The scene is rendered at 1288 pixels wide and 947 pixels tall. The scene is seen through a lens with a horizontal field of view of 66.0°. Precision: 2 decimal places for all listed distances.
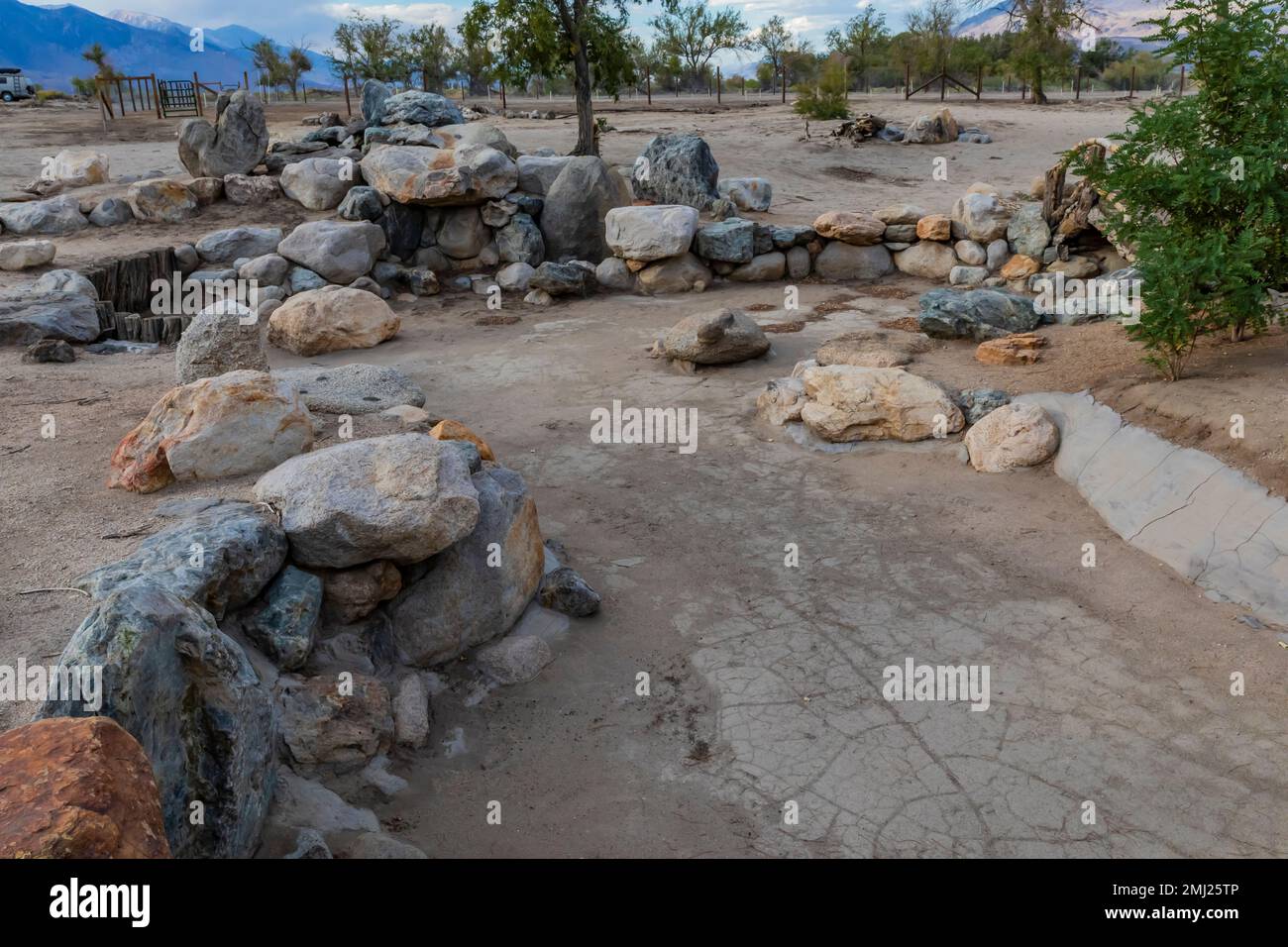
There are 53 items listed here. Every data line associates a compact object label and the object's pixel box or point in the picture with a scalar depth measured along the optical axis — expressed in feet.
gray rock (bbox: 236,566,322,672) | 15.14
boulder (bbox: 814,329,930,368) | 30.73
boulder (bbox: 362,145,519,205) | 46.68
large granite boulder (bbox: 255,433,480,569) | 15.98
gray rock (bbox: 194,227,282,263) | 44.65
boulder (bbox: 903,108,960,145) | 73.05
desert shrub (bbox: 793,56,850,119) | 81.20
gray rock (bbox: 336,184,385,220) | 46.83
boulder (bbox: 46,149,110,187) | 53.11
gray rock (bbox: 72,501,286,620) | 13.65
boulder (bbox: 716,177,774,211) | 53.11
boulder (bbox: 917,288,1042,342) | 33.55
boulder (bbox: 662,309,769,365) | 32.78
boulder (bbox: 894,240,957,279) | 44.29
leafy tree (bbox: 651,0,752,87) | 132.16
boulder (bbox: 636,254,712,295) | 44.88
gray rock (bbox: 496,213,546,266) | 47.55
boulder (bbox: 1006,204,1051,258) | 41.88
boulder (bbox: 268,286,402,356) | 36.42
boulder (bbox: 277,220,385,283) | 44.21
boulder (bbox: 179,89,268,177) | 51.90
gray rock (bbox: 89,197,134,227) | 47.52
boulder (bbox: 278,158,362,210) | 49.78
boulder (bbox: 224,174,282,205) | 50.49
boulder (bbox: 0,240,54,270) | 40.88
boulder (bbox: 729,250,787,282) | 45.83
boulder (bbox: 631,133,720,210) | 52.49
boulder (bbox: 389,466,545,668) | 17.34
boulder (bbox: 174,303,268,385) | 24.57
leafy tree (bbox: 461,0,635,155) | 57.47
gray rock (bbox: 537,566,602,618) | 19.21
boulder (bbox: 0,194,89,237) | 46.19
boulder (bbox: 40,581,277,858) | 10.43
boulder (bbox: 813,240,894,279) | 45.60
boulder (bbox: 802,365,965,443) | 26.58
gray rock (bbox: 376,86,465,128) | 56.75
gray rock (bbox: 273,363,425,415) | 23.38
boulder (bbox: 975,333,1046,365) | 30.32
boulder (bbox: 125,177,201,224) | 48.08
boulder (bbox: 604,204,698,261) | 44.09
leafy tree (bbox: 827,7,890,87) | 132.36
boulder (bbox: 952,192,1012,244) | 43.80
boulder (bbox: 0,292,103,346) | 32.60
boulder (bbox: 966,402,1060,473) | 24.48
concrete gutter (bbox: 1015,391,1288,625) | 18.30
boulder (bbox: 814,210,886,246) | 45.24
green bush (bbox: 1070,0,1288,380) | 23.75
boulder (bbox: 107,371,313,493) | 18.43
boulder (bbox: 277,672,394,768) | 14.28
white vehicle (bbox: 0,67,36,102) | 122.42
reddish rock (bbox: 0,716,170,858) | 7.90
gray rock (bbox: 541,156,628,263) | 48.39
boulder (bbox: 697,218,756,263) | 45.06
